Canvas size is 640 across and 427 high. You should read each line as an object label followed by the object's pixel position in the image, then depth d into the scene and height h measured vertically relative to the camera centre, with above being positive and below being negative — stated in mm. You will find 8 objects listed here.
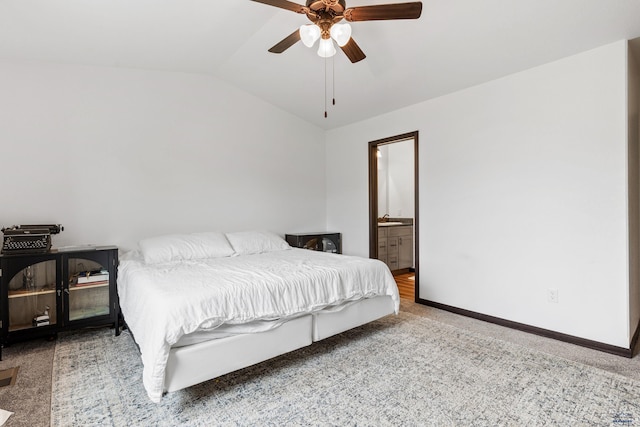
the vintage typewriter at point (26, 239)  2664 -232
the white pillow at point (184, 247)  3148 -364
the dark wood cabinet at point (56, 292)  2631 -687
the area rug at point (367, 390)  1774 -1105
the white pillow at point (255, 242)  3680 -363
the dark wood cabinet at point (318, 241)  4562 -435
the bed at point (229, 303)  1807 -608
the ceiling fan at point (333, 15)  1906 +1171
